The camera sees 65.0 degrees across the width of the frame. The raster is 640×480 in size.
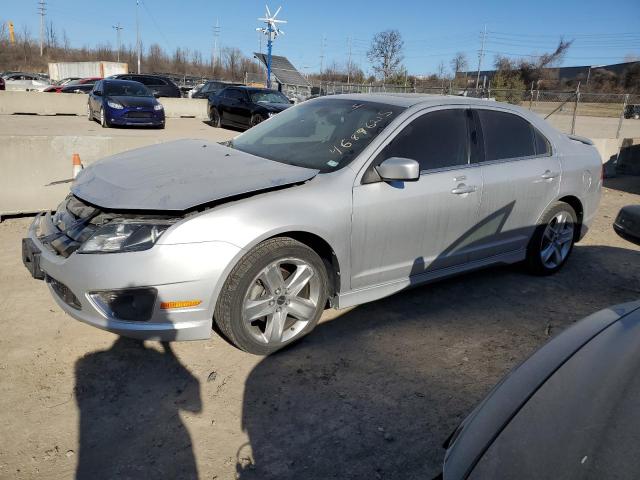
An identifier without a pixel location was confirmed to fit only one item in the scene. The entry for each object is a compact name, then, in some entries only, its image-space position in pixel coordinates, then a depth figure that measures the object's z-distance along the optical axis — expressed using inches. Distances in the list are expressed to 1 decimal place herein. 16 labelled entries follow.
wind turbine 1190.3
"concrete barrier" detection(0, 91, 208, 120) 791.7
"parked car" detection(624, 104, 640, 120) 1208.1
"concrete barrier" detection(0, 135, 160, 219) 224.8
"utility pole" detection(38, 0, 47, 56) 2861.7
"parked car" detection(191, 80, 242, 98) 1054.7
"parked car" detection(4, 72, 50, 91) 1275.8
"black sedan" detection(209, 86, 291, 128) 589.9
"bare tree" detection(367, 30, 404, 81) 1782.7
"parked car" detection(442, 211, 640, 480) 49.0
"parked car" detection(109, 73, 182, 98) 852.9
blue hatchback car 590.9
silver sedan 112.0
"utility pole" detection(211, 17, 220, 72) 3216.3
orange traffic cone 198.8
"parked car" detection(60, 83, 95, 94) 971.9
